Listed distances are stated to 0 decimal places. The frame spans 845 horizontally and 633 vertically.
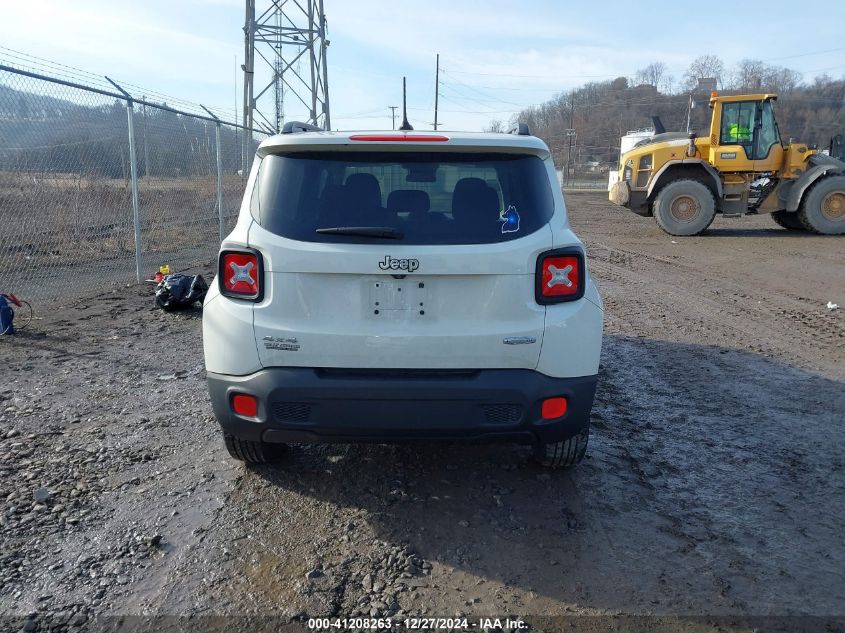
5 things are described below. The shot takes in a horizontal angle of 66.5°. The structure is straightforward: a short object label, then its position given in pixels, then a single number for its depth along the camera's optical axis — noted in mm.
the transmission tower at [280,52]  19906
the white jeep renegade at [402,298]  2941
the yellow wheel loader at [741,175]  15883
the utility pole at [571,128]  64812
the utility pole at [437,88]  58688
